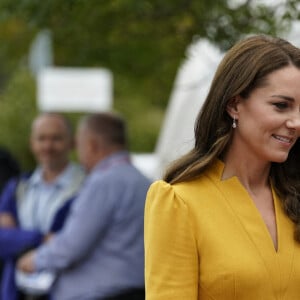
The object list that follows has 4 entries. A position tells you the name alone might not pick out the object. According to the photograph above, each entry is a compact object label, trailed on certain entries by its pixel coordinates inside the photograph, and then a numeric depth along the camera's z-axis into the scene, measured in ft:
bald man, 35.41
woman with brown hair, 16.50
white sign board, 75.63
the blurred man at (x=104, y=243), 31.40
